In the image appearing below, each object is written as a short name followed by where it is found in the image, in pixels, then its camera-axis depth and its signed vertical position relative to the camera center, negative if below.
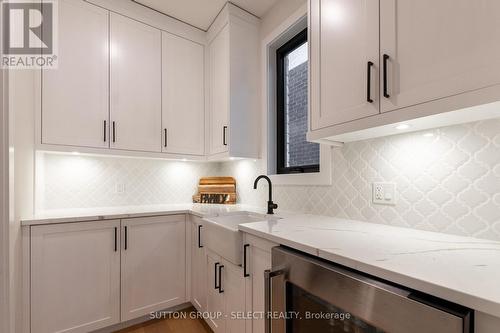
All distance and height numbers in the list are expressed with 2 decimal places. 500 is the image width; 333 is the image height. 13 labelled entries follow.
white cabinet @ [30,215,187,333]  1.53 -0.76
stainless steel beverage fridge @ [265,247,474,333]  0.55 -0.40
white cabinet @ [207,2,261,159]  2.03 +0.75
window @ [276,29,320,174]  1.88 +0.49
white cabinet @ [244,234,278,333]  1.11 -0.51
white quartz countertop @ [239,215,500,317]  0.53 -0.28
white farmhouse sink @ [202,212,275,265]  1.26 -0.42
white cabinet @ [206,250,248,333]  1.30 -0.78
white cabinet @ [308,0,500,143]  0.69 +0.38
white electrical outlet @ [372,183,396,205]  1.21 -0.14
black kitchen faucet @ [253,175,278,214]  1.73 -0.28
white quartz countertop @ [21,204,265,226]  1.56 -0.35
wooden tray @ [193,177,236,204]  2.44 -0.24
